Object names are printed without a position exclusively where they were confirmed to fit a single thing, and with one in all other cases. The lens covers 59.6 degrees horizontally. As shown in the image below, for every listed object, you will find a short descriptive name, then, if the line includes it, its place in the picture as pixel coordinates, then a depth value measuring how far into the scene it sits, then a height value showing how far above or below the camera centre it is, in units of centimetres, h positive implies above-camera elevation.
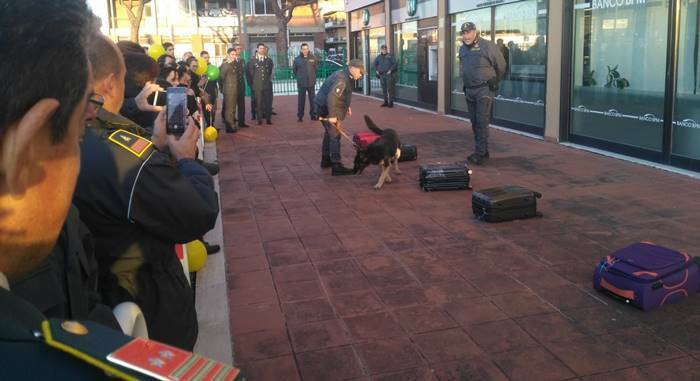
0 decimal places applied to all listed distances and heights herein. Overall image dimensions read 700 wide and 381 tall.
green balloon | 1359 +34
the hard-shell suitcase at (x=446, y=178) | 732 -114
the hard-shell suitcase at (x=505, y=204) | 585 -118
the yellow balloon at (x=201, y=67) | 1146 +42
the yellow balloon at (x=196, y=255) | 459 -126
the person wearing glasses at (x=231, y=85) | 1359 +7
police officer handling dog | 877 -27
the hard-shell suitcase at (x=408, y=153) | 943 -107
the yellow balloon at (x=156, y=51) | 973 +62
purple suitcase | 385 -127
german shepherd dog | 770 -88
